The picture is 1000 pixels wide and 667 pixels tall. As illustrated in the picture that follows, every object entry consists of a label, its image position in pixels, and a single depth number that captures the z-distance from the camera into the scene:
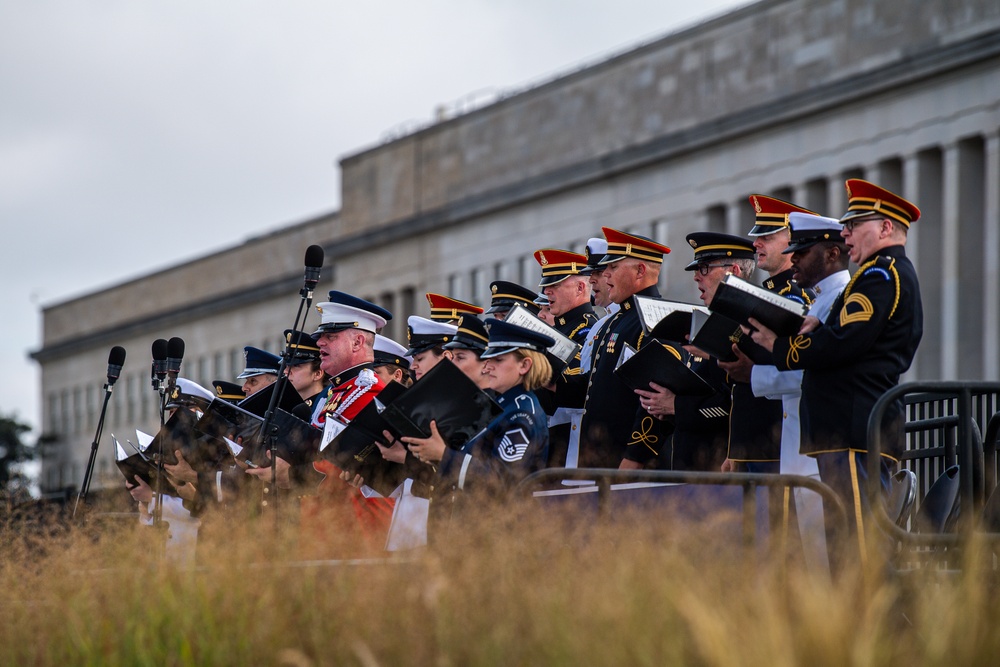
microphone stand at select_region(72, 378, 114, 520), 19.34
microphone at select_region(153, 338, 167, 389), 18.35
